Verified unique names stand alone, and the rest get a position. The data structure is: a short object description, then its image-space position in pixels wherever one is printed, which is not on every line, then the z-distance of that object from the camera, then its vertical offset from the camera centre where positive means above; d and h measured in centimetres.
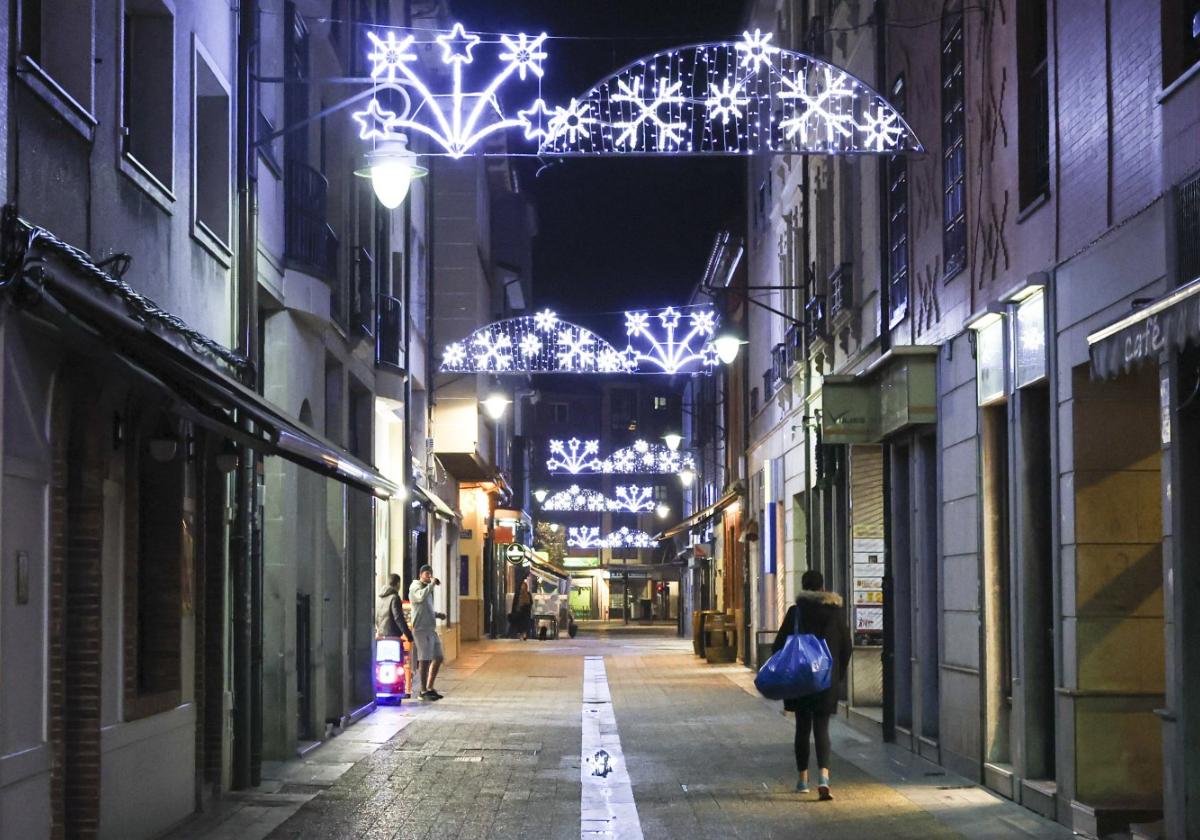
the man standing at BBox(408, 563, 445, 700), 2542 -108
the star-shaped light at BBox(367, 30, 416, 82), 1522 +411
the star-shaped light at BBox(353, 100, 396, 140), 1553 +368
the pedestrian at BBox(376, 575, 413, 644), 2430 -87
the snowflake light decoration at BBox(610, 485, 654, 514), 6931 +179
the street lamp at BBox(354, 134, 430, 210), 1547 +323
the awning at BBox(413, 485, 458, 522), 2718 +72
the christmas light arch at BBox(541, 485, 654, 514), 6938 +184
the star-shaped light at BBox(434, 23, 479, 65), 1494 +416
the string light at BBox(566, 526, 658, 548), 8538 +50
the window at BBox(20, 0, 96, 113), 1023 +285
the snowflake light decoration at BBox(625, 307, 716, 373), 2827 +329
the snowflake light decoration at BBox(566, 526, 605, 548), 8892 +65
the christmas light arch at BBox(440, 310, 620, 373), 2953 +328
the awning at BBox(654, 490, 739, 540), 3822 +76
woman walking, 1429 -82
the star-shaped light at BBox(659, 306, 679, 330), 2838 +356
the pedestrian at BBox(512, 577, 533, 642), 5485 -194
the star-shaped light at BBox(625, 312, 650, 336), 2830 +350
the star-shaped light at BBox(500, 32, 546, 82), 1491 +405
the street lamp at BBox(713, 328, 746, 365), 2588 +286
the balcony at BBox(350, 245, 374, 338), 2159 +312
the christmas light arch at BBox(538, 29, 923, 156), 1503 +361
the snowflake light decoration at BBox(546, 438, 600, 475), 5234 +258
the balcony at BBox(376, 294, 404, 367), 2459 +297
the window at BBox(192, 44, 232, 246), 1458 +313
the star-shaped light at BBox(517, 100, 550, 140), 1495 +353
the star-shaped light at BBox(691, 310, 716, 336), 2830 +349
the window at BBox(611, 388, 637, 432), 11612 +852
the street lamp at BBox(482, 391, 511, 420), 3691 +297
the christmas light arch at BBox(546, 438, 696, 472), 5006 +249
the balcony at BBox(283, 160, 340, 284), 1759 +327
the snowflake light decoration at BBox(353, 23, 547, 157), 1490 +384
